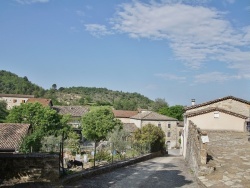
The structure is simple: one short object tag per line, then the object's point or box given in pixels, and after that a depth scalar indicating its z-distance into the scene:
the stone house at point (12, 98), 90.62
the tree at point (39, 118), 43.20
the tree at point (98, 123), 47.21
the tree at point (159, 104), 93.80
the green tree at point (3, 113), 60.01
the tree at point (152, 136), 31.85
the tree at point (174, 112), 73.58
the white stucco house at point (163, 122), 55.04
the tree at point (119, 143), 23.51
